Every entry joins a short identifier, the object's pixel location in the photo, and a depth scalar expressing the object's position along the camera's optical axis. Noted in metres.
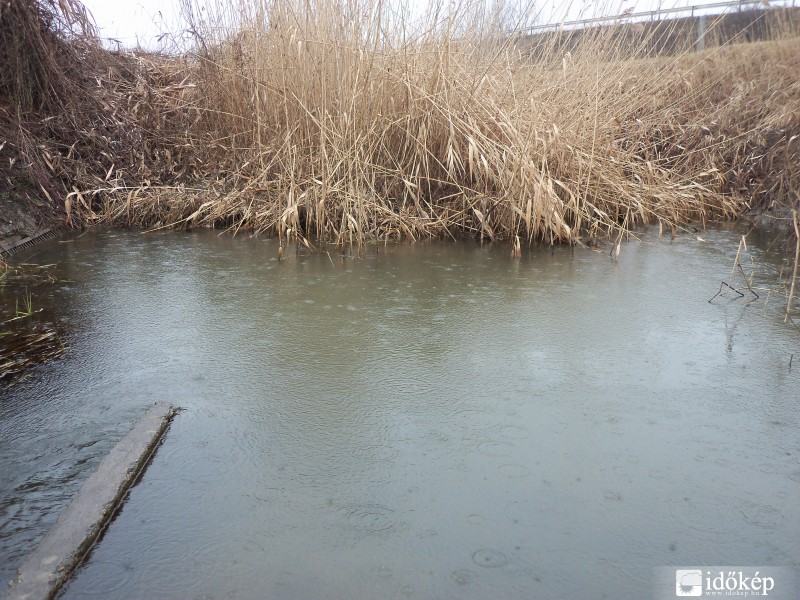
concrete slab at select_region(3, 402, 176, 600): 1.04
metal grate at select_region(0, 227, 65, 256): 3.42
